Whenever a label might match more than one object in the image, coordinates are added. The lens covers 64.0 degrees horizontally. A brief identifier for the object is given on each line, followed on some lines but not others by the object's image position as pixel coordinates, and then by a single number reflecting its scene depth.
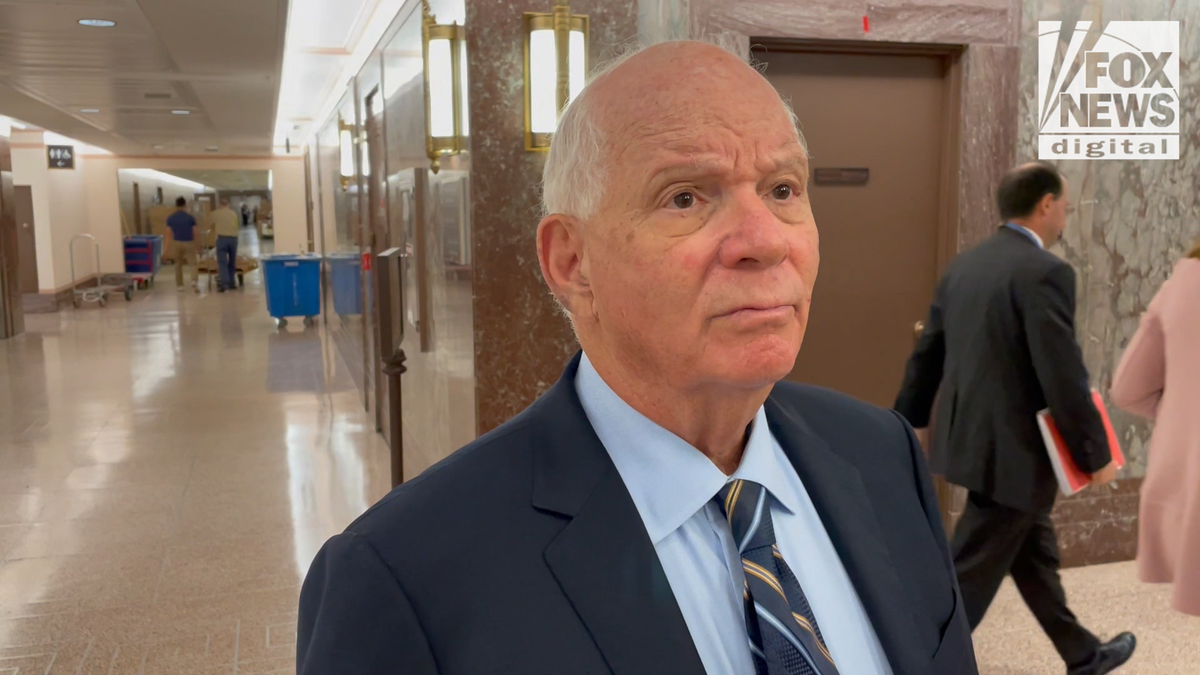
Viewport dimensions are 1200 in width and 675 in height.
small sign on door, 4.05
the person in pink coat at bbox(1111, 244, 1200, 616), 2.29
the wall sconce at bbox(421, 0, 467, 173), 3.65
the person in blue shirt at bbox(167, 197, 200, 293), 22.42
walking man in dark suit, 2.90
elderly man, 0.95
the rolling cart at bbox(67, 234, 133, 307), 18.30
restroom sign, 18.61
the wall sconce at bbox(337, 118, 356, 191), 9.06
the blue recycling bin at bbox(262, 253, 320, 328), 14.07
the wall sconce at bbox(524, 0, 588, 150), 3.56
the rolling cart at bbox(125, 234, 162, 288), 22.59
